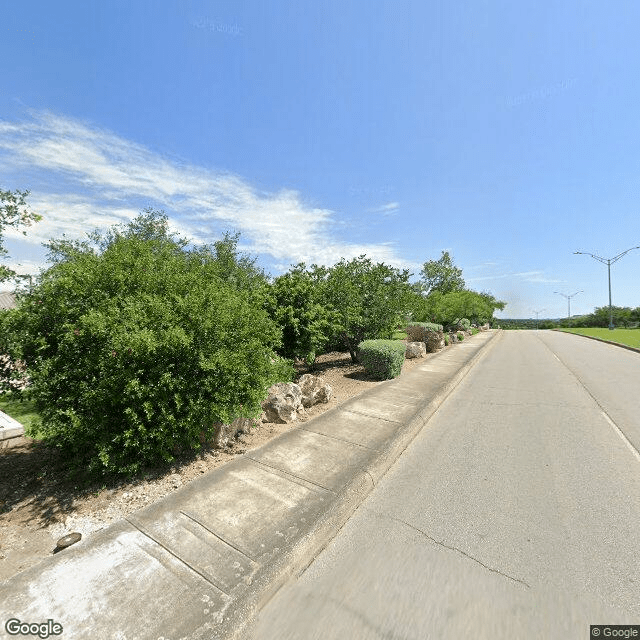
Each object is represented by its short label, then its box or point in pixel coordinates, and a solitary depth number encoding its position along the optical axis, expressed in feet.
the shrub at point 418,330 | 57.77
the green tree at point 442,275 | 138.92
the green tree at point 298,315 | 29.66
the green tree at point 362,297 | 36.55
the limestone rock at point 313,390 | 22.39
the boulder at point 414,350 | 46.34
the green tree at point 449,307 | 86.79
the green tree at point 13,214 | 27.02
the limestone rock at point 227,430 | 15.75
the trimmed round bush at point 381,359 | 30.68
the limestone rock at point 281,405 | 19.48
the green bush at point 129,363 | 12.73
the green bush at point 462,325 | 109.51
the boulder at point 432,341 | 55.35
